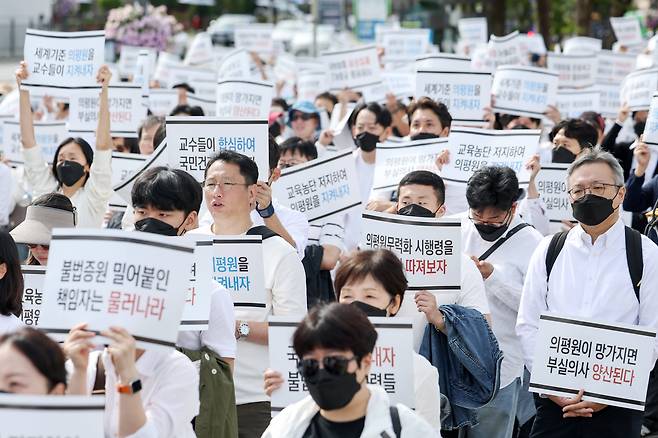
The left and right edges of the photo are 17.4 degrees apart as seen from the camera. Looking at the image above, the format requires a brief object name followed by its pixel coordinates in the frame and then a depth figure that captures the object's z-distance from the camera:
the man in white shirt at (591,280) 9.87
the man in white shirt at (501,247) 11.38
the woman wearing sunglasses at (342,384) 6.64
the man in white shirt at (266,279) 9.70
